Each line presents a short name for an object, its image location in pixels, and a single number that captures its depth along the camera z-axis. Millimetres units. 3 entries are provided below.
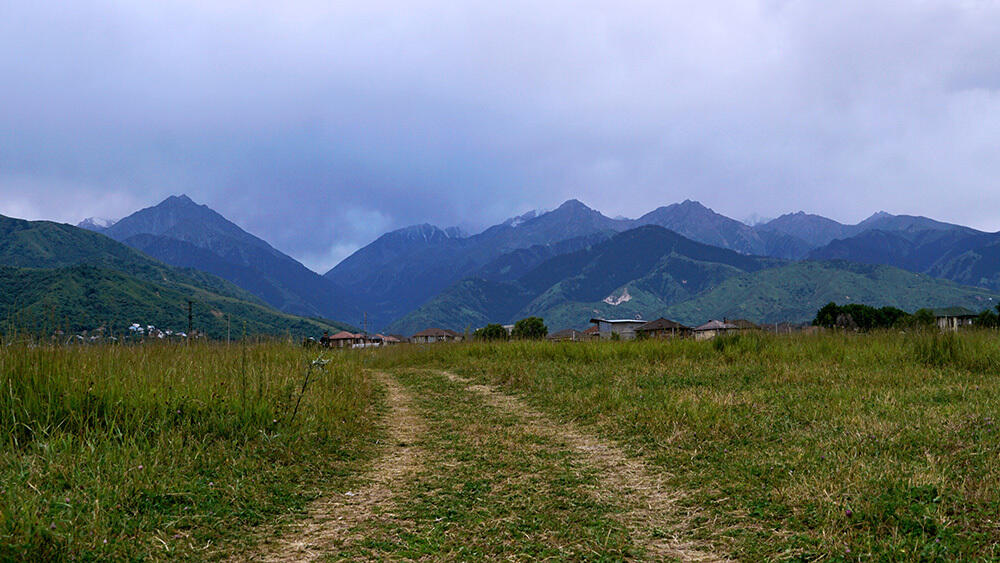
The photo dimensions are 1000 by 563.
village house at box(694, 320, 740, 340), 91312
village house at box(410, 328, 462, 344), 119625
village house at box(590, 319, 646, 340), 106481
